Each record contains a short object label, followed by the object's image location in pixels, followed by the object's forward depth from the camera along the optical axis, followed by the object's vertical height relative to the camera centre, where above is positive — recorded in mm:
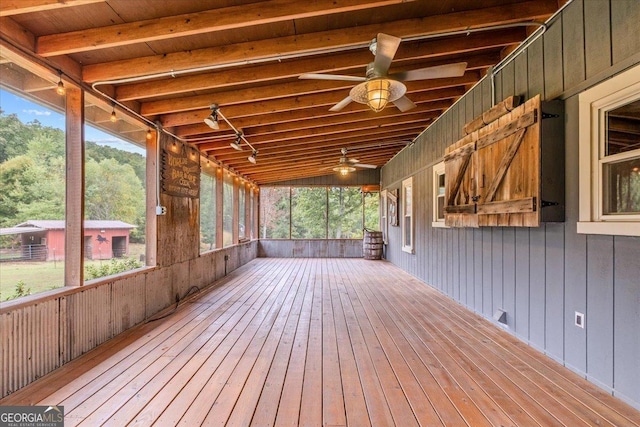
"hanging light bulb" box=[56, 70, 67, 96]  2707 +1135
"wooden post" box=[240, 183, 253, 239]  9500 +171
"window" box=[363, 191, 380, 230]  10820 +227
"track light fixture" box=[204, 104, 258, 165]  3907 +1306
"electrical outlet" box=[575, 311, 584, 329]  2418 -823
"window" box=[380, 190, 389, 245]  9398 -18
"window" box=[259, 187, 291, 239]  10969 +122
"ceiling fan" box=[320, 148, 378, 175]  6938 +1173
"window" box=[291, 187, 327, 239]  10930 +15
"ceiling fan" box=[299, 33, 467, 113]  2633 +1250
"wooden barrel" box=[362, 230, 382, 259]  9656 -930
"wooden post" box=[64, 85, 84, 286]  2908 +231
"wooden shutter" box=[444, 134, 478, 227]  3777 +423
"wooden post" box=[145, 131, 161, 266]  4152 +236
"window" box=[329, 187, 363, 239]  10906 +15
